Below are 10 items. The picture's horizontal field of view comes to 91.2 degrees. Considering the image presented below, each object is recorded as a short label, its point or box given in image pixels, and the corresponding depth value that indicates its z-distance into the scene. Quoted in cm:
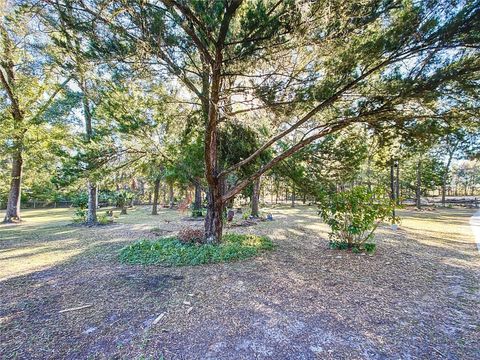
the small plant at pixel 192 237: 603
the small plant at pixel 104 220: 1104
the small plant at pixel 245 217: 1203
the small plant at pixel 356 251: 551
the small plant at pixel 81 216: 1149
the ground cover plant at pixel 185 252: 498
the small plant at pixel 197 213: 1322
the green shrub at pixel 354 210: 538
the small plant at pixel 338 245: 583
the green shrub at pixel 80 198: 1813
